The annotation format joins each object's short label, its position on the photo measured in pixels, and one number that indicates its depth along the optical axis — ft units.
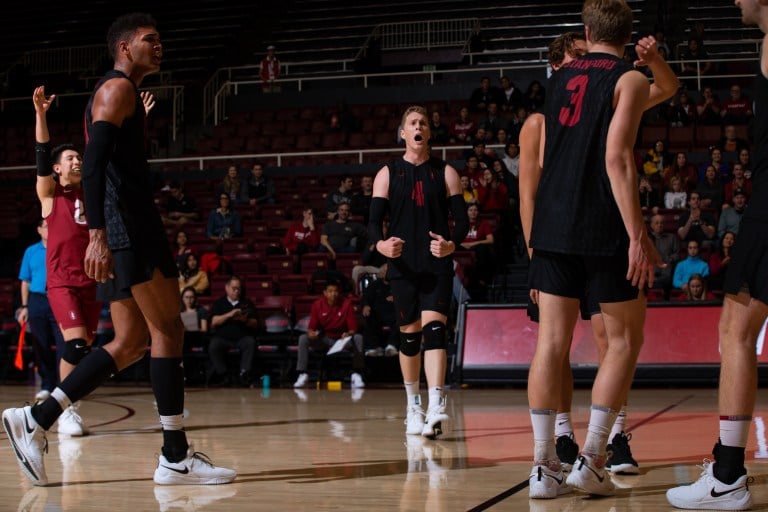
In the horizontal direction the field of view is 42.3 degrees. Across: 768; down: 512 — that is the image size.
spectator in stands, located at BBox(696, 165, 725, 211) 46.16
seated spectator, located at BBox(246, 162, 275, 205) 53.88
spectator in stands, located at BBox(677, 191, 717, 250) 42.27
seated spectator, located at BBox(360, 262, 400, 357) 37.06
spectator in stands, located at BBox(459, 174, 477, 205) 47.05
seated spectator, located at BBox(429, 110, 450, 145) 56.65
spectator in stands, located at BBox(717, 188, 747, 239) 42.47
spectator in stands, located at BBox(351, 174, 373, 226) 48.44
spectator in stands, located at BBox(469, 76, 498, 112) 59.26
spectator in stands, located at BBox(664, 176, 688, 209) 46.47
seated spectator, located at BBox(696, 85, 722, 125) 54.54
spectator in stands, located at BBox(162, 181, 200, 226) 53.26
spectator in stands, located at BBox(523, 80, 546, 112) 57.36
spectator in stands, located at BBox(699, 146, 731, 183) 47.88
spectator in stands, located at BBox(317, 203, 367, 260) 45.57
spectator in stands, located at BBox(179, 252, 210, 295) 43.14
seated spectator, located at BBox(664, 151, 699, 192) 47.67
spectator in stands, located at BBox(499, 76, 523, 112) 58.54
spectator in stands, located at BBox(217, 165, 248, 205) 54.29
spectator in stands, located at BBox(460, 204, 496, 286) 42.34
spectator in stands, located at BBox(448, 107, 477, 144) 56.59
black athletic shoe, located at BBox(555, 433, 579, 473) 13.98
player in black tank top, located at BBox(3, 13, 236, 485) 13.47
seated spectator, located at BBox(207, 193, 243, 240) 49.93
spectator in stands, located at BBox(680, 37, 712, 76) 59.52
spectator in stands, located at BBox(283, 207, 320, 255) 47.52
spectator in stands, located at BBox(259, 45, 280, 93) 66.90
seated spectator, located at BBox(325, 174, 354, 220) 49.52
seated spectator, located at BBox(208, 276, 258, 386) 37.96
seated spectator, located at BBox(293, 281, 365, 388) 37.09
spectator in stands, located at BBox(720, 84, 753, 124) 53.93
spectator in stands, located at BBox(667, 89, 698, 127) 54.85
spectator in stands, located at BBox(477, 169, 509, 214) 47.42
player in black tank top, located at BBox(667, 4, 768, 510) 11.45
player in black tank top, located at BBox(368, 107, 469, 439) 19.56
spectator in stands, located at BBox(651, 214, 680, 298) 39.79
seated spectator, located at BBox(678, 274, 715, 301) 36.32
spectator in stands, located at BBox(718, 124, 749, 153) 51.19
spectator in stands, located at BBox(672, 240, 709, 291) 39.06
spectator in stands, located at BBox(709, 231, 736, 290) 39.22
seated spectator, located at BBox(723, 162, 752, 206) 44.83
